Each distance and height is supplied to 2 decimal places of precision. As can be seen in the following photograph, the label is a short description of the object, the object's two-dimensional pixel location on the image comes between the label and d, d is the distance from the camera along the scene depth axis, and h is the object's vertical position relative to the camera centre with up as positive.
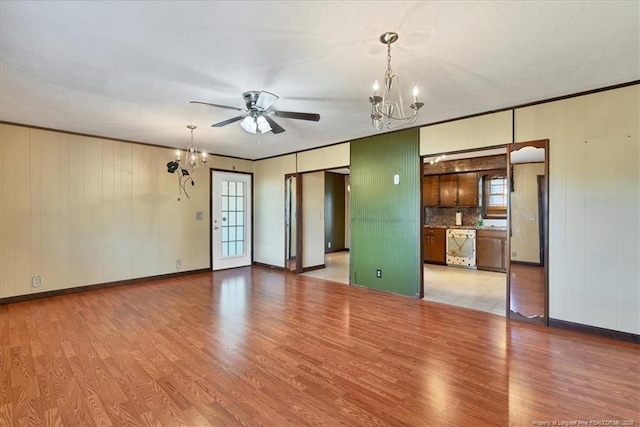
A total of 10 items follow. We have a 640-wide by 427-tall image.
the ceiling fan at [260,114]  2.97 +1.03
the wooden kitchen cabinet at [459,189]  6.75 +0.54
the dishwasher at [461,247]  6.52 -0.79
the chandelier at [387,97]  2.10 +1.23
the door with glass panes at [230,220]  6.42 -0.15
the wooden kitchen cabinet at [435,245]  6.93 -0.79
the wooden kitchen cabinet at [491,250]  6.10 -0.79
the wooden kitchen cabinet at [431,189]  7.32 +0.57
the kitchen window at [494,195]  6.51 +0.37
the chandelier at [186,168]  5.80 +0.90
